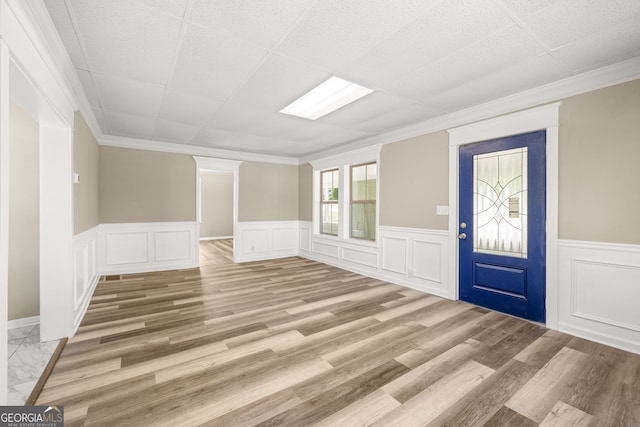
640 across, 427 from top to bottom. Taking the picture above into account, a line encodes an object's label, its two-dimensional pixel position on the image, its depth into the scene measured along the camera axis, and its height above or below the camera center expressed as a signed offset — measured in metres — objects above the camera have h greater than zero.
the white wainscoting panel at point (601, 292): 2.43 -0.75
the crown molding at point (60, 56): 1.71 +1.23
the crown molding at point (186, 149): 4.97 +1.25
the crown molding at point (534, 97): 2.44 +1.22
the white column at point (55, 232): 2.53 -0.19
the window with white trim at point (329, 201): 6.21 +0.23
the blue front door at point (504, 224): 2.99 -0.15
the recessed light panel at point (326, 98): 2.98 +1.35
